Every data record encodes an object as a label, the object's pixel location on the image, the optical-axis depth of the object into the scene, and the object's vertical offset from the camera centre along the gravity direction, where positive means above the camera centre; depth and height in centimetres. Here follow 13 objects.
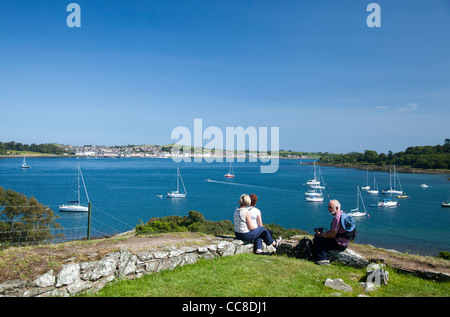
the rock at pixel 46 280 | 478 -202
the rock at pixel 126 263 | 584 -215
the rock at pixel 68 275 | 499 -204
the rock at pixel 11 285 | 446 -198
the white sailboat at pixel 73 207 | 4738 -851
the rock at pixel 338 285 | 559 -248
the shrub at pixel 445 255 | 1990 -678
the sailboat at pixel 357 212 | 4941 -983
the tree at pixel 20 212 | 1836 -427
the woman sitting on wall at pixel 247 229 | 809 -208
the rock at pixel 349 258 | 715 -252
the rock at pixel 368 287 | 568 -255
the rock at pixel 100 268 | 534 -209
